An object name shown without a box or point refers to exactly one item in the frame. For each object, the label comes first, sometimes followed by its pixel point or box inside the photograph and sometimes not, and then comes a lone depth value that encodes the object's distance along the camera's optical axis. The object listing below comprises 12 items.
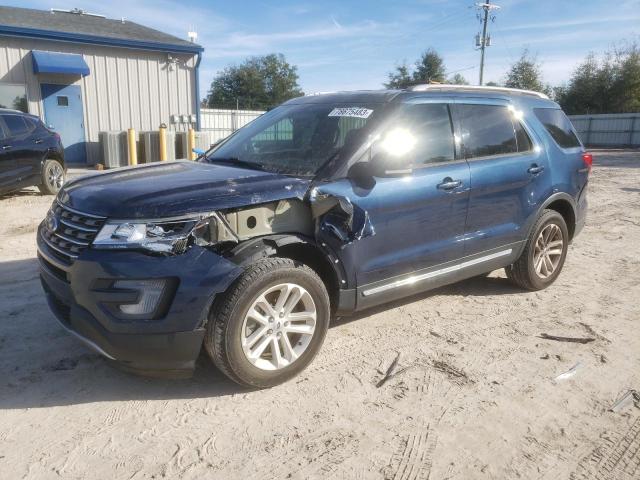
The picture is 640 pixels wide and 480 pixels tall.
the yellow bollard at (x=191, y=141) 15.66
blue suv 2.82
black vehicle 8.73
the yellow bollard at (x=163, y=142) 15.15
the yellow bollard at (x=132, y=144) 15.03
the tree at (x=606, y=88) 40.16
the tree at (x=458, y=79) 58.85
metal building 14.62
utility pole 42.75
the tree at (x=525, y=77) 47.25
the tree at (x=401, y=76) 56.91
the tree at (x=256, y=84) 69.44
